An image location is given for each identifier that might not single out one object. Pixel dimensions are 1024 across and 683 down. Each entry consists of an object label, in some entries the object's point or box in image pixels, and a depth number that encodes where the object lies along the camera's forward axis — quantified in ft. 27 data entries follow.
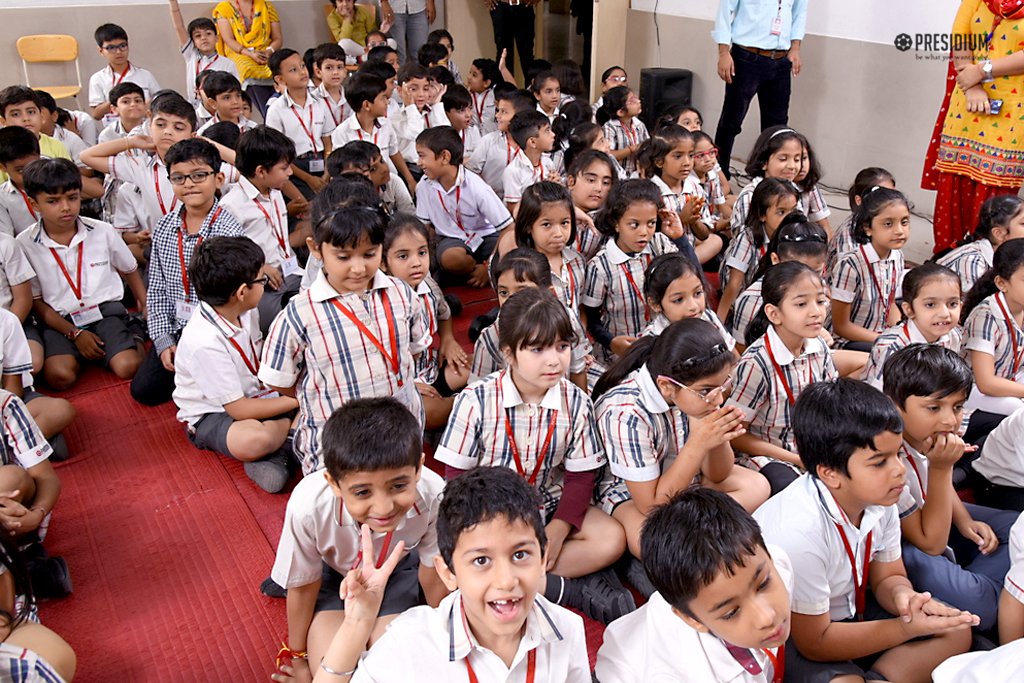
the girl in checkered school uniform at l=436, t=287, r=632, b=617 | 5.92
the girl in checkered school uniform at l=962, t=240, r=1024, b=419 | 7.57
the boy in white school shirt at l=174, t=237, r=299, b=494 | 7.33
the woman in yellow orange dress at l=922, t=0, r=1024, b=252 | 10.52
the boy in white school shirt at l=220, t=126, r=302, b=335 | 9.91
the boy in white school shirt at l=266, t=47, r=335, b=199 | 14.46
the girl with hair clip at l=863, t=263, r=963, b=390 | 7.34
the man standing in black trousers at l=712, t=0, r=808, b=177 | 14.87
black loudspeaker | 18.62
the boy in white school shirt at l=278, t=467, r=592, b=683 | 3.89
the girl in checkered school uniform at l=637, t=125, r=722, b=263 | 10.97
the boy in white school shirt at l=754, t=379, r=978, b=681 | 4.79
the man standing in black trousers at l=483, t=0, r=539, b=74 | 21.76
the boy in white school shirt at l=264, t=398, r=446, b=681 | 4.71
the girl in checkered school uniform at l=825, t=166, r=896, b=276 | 9.82
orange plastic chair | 19.24
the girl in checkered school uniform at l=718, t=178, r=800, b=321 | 10.06
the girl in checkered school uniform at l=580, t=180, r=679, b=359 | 8.68
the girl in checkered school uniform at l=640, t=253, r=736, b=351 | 7.39
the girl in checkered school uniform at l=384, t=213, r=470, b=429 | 8.12
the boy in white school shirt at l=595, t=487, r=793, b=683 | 3.87
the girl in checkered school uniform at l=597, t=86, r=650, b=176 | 14.60
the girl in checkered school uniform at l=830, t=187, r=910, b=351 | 9.16
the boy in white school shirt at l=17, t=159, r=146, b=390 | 9.08
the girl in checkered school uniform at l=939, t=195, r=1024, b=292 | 9.02
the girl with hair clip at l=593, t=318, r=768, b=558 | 5.65
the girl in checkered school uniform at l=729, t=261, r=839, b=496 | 6.97
